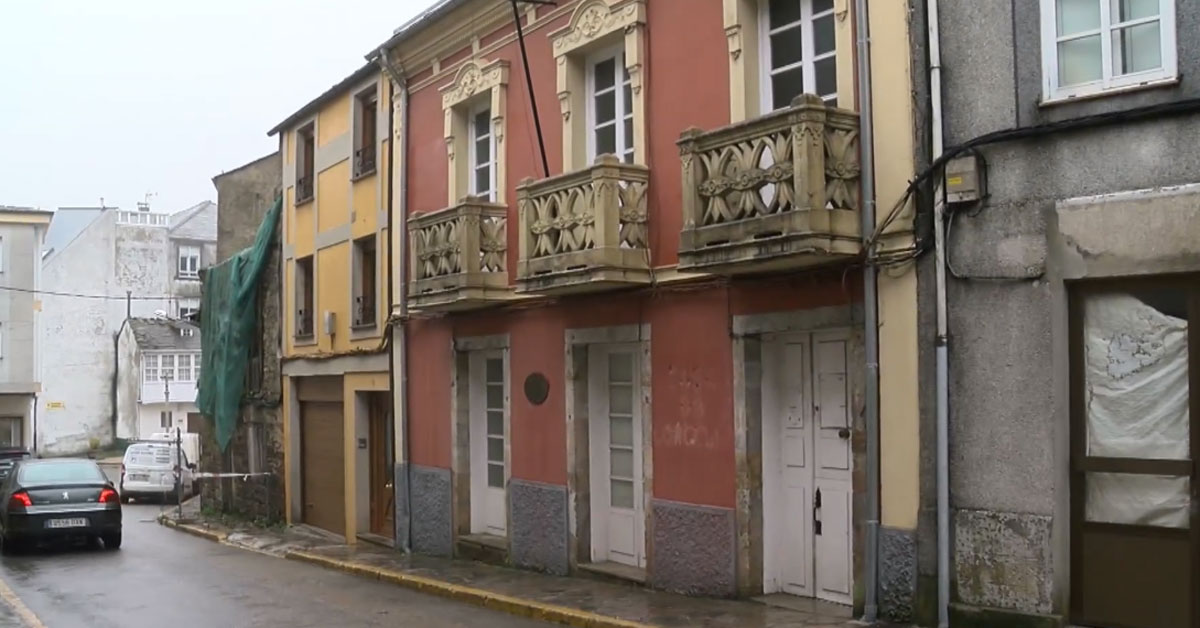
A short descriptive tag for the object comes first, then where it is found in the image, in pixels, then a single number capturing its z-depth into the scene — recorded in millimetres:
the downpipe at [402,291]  16859
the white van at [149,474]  31672
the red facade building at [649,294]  9727
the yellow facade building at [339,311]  18672
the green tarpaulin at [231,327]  23188
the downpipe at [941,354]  8609
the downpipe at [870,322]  9164
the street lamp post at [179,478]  24609
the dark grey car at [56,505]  17547
